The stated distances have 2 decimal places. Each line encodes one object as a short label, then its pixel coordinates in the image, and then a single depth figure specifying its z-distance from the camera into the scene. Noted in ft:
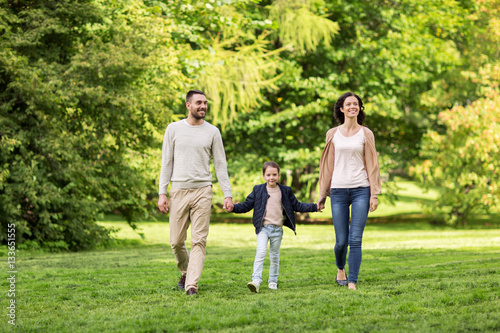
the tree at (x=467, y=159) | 64.90
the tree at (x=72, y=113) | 38.37
